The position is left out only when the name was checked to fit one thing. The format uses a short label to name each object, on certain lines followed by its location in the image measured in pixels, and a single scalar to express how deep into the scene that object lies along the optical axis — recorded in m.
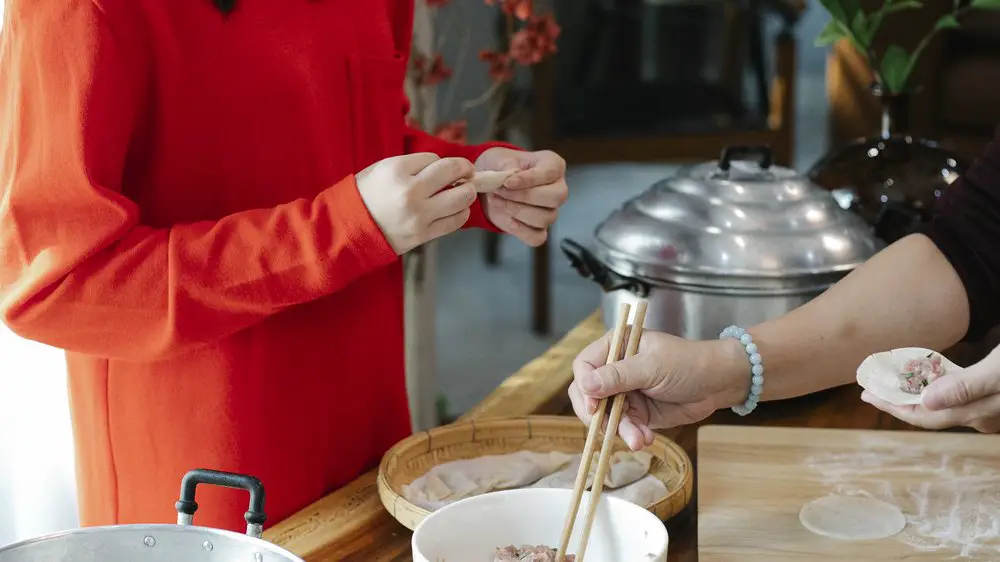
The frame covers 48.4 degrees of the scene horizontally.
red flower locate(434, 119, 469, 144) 2.33
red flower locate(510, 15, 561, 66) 2.24
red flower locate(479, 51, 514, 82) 2.38
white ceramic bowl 0.92
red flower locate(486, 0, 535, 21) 2.10
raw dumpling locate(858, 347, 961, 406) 1.05
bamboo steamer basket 1.04
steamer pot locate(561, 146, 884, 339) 1.42
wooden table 1.04
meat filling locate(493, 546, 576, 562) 0.91
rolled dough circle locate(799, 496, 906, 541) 1.05
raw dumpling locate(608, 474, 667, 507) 1.09
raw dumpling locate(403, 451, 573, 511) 1.11
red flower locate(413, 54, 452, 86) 2.36
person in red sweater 1.00
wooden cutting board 1.03
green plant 1.73
